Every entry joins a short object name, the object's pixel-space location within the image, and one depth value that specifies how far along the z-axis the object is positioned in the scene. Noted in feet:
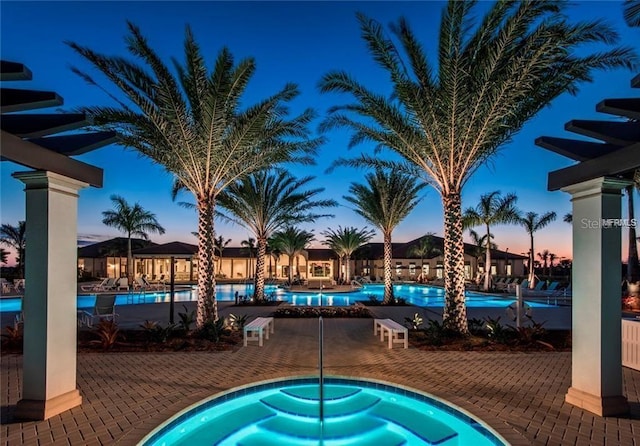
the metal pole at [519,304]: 34.71
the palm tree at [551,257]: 165.58
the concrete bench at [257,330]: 29.78
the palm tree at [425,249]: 133.80
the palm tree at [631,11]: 29.50
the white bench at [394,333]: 29.27
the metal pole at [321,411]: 17.97
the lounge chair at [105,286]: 80.43
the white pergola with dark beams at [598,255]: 15.57
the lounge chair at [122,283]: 82.38
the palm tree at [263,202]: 54.90
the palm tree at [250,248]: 129.80
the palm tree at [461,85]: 24.06
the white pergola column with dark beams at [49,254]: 14.39
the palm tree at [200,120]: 28.14
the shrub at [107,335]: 28.63
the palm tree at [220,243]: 132.36
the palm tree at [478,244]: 113.19
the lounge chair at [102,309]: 36.96
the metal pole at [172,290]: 40.96
